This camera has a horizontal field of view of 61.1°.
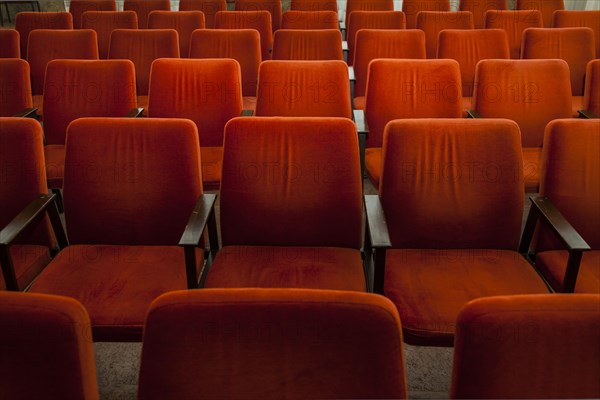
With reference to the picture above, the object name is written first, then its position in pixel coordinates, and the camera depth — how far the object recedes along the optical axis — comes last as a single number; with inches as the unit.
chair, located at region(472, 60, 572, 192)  92.2
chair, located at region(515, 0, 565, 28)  167.0
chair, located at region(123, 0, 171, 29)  170.2
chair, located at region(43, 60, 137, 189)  95.7
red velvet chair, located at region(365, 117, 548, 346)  63.2
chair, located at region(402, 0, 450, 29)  166.9
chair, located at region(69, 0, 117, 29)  174.4
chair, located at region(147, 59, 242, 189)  94.1
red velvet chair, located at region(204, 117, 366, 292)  63.4
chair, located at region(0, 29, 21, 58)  126.1
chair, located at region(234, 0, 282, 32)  167.0
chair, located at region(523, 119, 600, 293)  63.0
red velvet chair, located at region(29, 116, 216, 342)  64.1
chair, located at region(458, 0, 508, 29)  167.5
